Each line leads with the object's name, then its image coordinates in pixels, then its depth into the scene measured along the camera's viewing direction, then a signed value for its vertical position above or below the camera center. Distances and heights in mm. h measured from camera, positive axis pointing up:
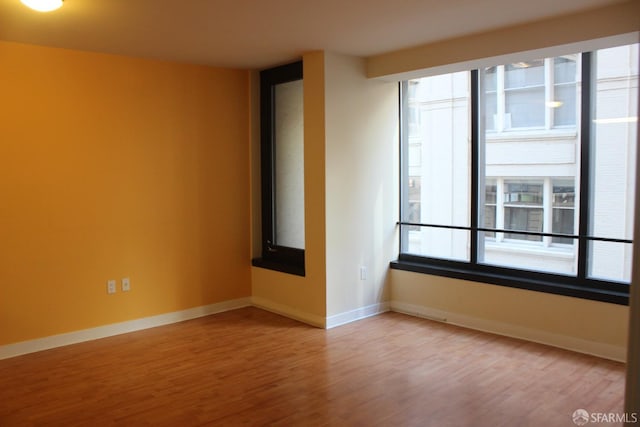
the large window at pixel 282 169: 5215 +141
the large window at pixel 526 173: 4074 +62
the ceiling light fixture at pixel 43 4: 3050 +1036
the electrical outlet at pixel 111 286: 4648 -881
